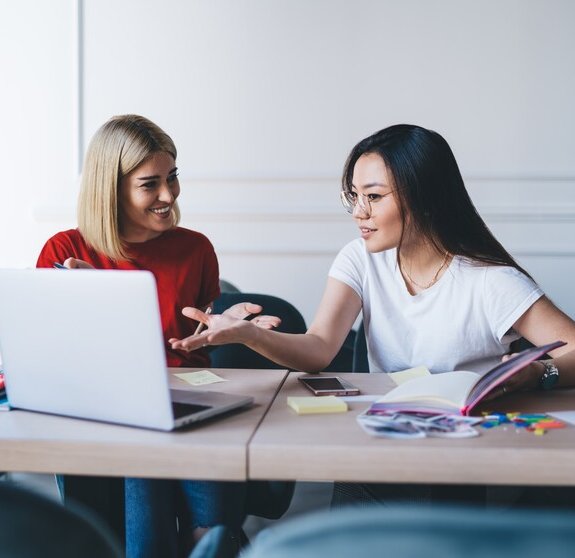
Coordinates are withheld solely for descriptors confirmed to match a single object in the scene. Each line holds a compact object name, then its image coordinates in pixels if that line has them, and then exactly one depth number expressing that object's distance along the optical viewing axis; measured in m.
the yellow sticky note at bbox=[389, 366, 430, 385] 1.56
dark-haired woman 1.70
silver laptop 1.05
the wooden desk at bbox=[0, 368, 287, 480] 1.03
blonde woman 2.01
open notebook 1.22
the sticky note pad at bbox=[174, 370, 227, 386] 1.54
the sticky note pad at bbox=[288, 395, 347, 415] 1.25
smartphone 1.41
